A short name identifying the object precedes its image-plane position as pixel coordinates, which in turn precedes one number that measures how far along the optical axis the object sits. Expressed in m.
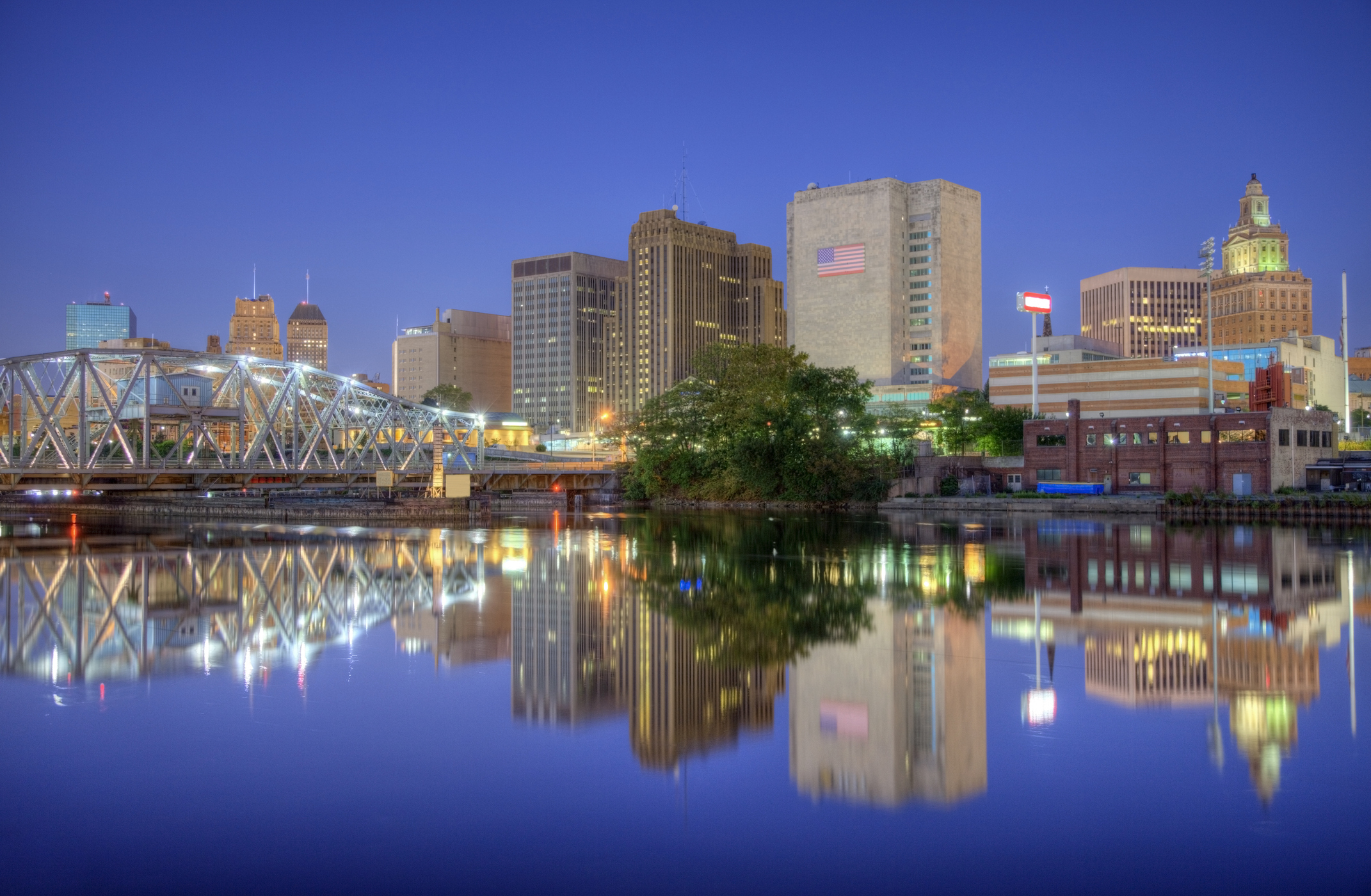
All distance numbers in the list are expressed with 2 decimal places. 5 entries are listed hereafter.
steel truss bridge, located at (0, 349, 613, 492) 83.25
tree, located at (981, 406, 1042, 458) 120.81
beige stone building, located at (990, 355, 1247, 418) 127.06
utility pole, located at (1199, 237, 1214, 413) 104.81
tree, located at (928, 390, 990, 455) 124.62
